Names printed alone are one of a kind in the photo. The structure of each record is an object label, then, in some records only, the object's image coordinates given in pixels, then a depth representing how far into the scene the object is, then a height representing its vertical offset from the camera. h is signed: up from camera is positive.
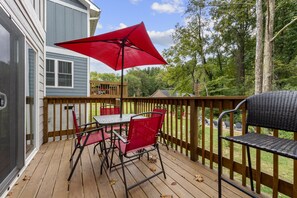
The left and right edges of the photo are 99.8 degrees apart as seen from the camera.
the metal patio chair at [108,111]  2.91 -0.29
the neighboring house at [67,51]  5.43 +2.16
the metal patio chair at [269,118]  0.99 -0.18
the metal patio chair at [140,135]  1.40 -0.44
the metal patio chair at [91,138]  1.71 -0.63
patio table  1.74 -0.33
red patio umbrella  1.69 +0.85
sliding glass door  1.38 -0.03
